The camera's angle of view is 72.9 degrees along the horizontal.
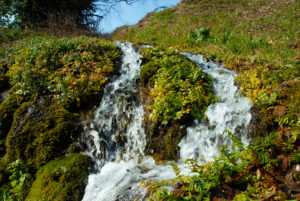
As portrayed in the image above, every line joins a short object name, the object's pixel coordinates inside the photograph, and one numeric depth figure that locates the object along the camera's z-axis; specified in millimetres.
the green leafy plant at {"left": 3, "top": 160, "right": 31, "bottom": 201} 3631
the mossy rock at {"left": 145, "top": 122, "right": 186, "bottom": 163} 3836
